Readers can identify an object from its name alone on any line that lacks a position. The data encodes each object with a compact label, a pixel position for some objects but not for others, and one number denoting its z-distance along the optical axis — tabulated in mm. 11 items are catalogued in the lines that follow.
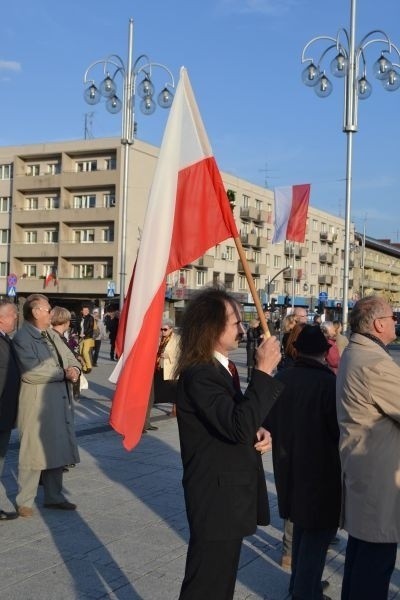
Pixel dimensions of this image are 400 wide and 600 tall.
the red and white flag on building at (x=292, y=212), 18812
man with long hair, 3213
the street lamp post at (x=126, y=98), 19827
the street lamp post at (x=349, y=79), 16438
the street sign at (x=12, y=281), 31958
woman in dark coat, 4289
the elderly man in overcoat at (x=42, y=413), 6590
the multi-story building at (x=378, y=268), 100900
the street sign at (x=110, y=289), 40906
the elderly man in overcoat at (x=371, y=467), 3744
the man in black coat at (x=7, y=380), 6523
